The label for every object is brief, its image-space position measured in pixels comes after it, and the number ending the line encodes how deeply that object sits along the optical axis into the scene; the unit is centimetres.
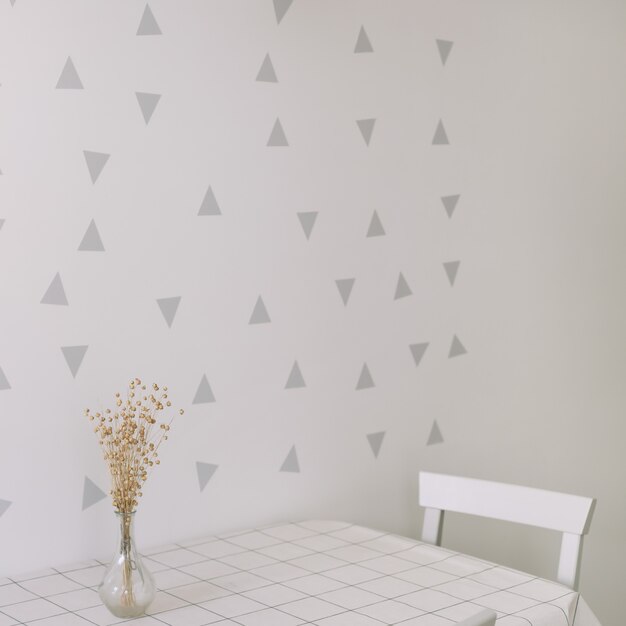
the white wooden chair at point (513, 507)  172
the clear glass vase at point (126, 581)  136
